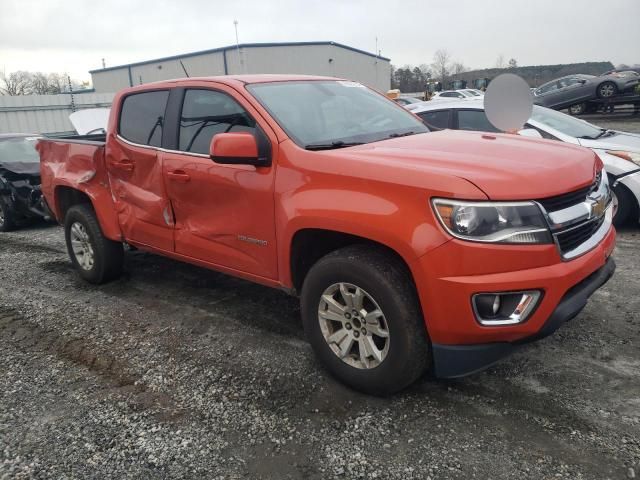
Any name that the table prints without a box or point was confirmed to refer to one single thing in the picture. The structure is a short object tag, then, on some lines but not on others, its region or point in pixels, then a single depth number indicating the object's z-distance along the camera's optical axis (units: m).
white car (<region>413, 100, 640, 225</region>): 5.82
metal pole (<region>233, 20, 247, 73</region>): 35.72
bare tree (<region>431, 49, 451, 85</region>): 97.82
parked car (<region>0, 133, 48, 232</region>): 8.26
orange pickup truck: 2.51
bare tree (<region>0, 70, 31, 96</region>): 54.09
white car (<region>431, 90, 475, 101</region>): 26.98
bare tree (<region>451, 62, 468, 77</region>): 100.99
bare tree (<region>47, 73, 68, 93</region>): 54.73
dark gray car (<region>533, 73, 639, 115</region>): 19.14
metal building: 36.72
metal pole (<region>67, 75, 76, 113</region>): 20.97
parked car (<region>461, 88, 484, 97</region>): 27.62
